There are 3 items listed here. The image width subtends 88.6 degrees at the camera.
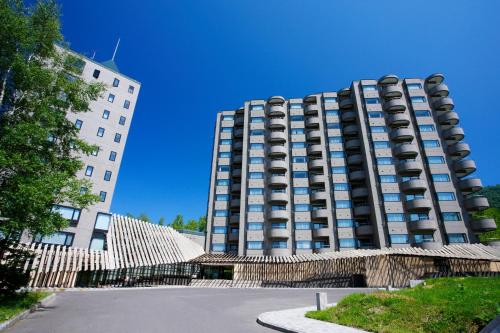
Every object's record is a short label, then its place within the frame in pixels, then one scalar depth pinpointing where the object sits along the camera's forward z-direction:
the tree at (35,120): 11.82
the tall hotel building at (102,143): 31.23
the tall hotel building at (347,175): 43.28
